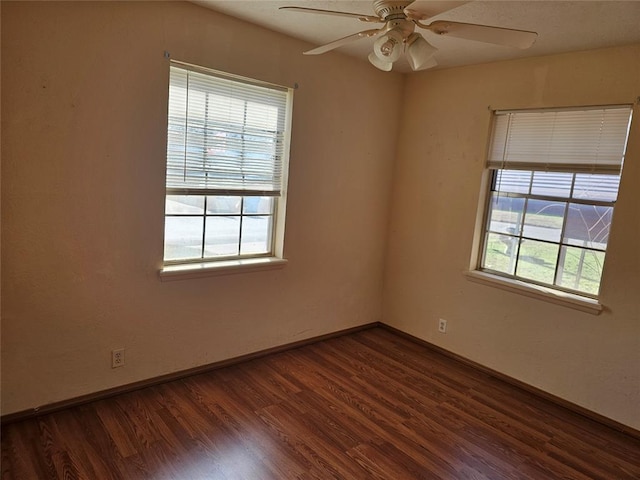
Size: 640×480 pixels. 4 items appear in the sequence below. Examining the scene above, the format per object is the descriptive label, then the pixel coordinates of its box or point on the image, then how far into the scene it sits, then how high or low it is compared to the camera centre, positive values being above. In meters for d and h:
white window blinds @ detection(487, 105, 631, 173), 2.81 +0.45
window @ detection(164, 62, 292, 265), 2.76 +0.06
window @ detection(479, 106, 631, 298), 2.87 +0.07
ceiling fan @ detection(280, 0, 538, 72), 1.68 +0.66
